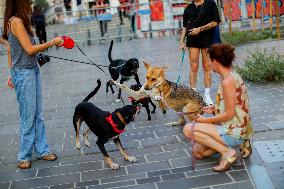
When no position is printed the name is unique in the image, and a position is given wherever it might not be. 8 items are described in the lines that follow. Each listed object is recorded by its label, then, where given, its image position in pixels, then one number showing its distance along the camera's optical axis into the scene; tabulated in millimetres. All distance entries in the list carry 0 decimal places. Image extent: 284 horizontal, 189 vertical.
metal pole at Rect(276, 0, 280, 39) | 14438
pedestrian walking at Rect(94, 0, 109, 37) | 19609
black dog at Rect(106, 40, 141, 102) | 8141
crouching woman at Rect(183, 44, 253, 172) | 4750
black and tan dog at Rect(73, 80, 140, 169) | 5129
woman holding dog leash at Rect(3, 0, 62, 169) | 5137
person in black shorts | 7289
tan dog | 6297
